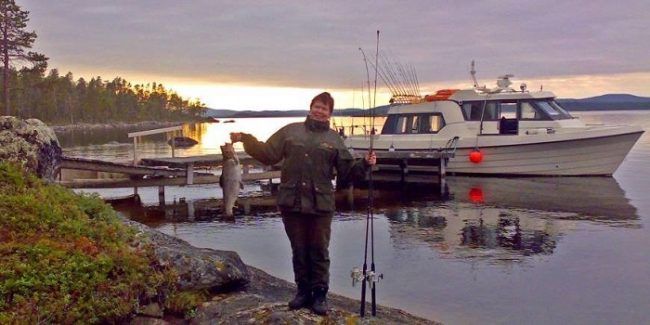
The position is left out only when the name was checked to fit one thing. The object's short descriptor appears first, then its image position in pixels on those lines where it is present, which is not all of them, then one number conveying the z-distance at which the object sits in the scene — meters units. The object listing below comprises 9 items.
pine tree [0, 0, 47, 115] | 42.25
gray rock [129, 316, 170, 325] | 5.50
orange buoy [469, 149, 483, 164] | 24.83
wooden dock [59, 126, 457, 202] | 16.85
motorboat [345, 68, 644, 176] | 24.05
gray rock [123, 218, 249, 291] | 6.26
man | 5.29
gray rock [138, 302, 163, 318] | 5.63
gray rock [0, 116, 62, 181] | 8.32
